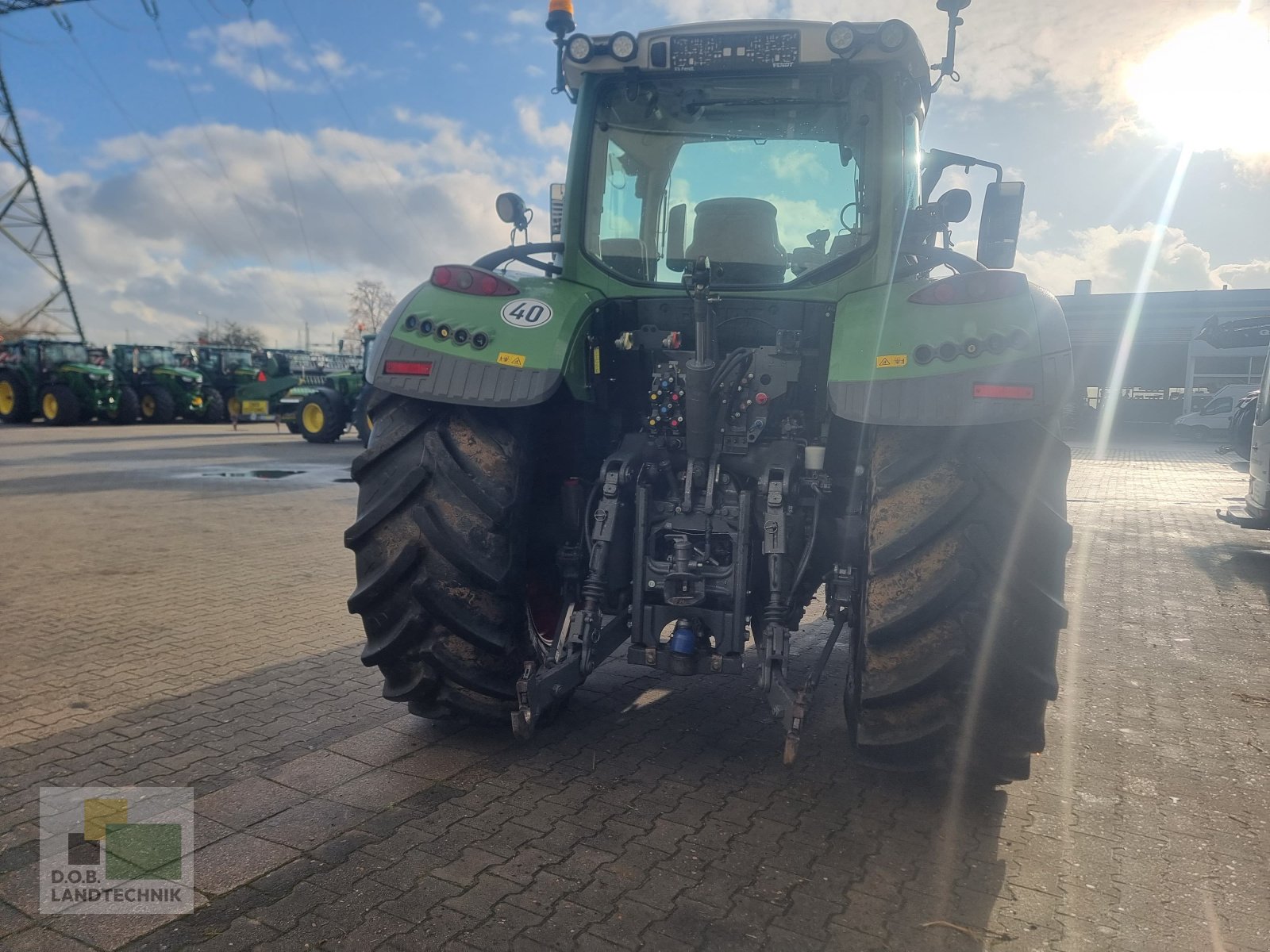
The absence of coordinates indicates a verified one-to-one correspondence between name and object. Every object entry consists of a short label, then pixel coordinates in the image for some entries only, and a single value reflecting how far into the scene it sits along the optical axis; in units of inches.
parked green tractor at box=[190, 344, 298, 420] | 967.6
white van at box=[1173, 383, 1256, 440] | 1135.0
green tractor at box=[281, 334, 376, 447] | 788.0
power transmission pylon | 1446.9
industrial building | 1353.3
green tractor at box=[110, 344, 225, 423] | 1045.2
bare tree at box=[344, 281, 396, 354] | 1014.3
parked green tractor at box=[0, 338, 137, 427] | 970.1
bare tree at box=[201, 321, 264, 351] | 2659.9
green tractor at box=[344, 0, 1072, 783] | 121.4
